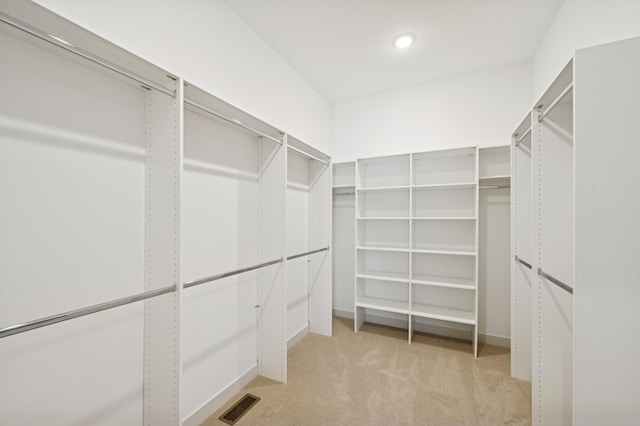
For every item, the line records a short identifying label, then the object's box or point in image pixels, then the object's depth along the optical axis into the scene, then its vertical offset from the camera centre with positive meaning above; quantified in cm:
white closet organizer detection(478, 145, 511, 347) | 267 -37
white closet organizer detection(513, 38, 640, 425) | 98 -8
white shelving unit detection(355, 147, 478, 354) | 274 -28
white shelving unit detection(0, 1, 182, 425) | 95 -7
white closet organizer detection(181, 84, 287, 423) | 164 -27
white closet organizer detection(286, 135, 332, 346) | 276 -36
